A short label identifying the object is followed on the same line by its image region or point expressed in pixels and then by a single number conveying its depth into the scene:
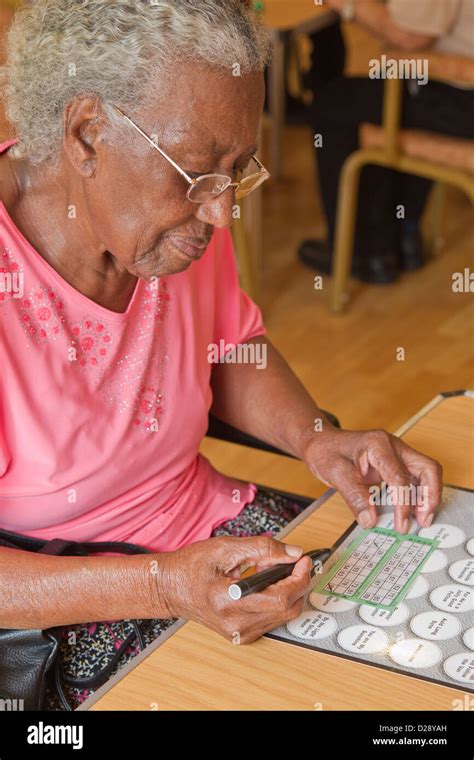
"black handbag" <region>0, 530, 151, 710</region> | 1.95
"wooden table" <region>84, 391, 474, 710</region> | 1.77
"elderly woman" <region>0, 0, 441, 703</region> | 1.89
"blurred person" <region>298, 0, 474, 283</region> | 4.19
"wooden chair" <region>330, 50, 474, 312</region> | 4.14
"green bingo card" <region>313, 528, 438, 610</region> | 1.92
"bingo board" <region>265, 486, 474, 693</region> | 1.82
